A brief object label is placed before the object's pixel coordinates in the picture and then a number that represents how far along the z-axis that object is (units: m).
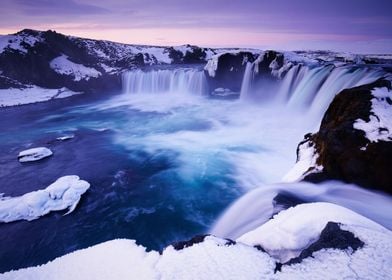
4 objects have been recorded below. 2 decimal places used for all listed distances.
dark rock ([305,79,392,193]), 6.33
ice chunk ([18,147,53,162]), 14.25
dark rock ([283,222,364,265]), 3.55
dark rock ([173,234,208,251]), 4.15
